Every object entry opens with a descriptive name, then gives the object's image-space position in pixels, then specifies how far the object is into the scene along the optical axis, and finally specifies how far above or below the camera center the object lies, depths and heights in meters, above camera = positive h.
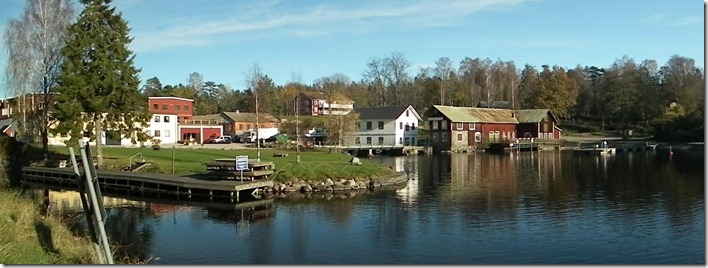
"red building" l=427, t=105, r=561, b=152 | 67.31 +1.40
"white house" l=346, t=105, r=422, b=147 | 68.00 +1.39
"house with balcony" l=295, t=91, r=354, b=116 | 101.00 +5.87
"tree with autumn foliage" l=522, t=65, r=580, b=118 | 82.81 +5.59
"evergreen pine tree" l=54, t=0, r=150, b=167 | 33.28 +3.17
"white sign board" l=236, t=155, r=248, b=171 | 26.34 -0.87
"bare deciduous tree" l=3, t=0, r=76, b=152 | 35.41 +5.24
